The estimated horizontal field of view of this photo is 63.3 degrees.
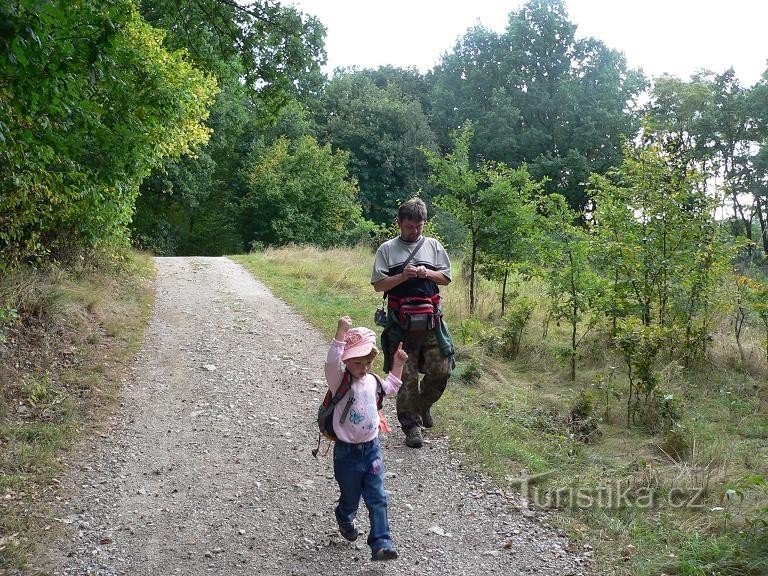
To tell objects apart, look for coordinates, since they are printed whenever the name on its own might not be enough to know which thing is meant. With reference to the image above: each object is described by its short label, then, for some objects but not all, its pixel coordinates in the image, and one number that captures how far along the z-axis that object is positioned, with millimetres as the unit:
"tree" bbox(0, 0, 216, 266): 4656
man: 5047
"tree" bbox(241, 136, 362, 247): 29406
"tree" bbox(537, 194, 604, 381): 8555
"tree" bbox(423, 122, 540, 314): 10875
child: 3654
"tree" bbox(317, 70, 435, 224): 37500
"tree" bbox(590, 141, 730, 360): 7797
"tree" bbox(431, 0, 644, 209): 40500
